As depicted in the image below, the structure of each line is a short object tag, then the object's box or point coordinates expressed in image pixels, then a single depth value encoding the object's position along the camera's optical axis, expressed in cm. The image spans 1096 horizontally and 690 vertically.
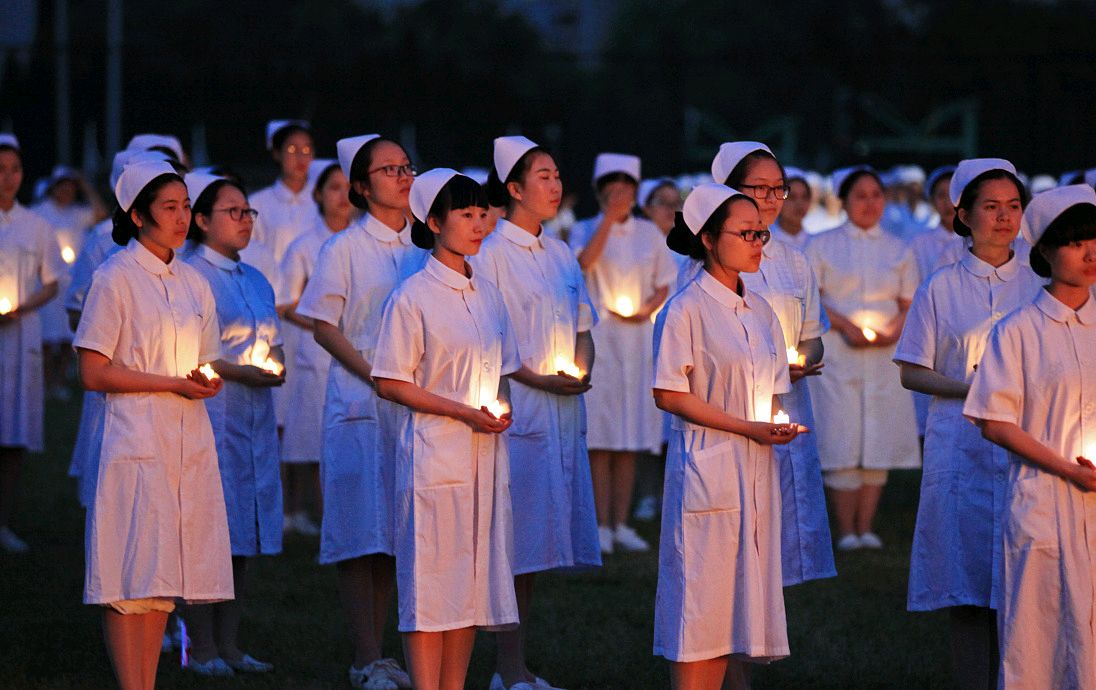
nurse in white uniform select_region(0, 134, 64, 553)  2131
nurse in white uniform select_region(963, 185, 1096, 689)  1145
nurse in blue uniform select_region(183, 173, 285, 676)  1577
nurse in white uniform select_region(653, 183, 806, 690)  1231
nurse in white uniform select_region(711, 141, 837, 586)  1423
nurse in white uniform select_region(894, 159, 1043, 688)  1346
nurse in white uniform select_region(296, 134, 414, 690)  1502
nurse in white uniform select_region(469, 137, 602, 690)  1495
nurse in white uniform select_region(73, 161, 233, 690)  1305
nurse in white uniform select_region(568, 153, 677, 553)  2223
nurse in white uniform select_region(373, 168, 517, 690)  1288
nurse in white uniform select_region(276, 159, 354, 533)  1998
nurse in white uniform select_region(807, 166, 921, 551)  2161
